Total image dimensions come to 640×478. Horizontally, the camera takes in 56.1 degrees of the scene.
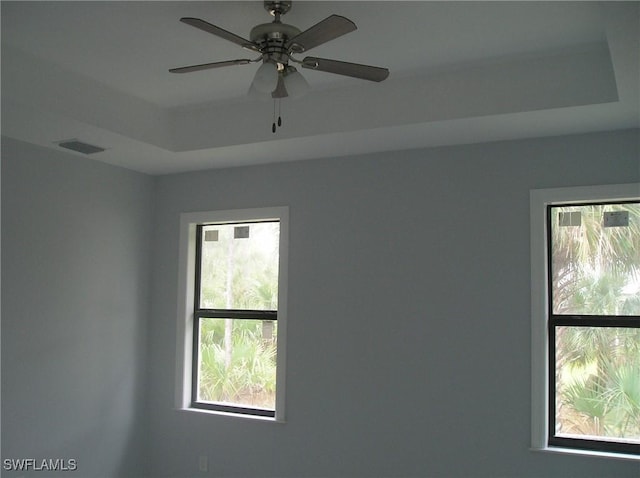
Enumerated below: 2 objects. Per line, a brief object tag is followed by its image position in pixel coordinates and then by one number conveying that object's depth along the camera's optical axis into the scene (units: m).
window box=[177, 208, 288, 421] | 4.61
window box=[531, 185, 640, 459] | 3.54
